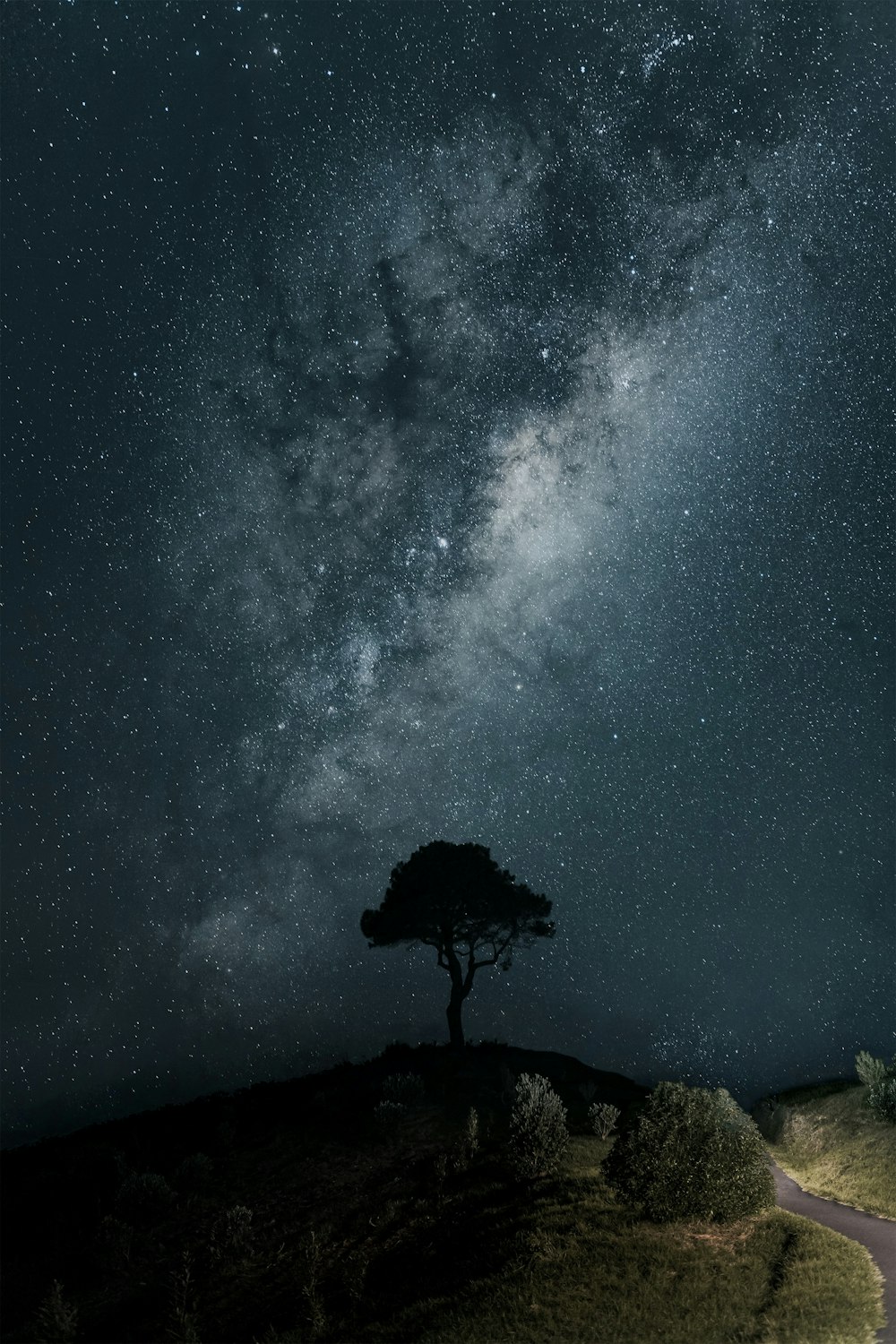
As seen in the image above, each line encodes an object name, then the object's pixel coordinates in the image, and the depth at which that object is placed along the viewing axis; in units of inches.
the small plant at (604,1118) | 951.0
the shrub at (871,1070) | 1090.1
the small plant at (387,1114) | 1044.5
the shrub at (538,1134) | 808.9
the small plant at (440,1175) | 784.3
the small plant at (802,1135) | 1118.4
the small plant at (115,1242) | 722.8
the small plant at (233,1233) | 714.2
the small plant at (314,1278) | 551.0
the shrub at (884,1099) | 1042.7
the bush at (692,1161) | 691.4
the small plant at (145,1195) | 829.2
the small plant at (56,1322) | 578.2
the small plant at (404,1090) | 1144.2
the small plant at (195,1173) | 893.8
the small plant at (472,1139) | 888.9
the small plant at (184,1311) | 568.1
